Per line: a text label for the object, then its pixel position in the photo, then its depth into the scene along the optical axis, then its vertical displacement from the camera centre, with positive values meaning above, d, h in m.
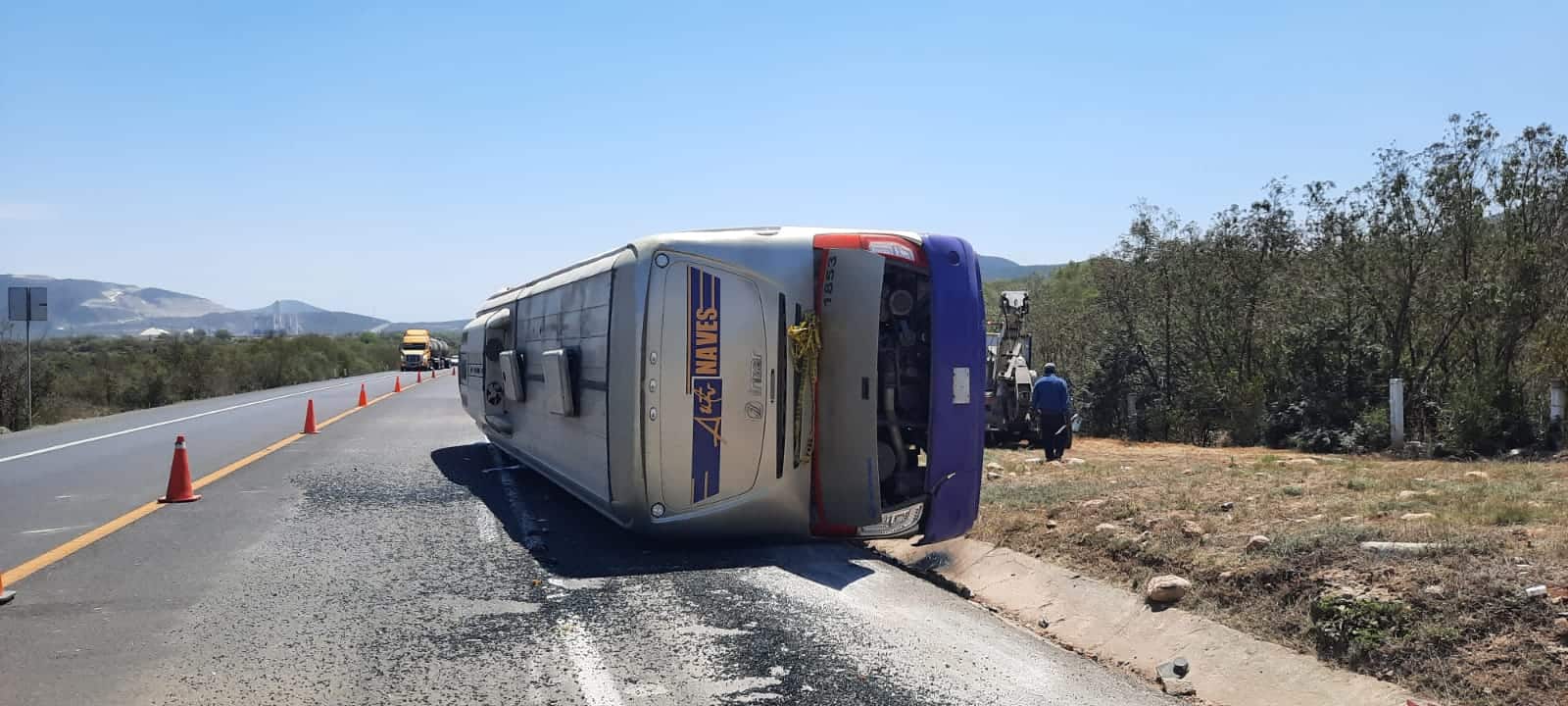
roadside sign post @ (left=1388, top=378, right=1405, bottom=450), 18.55 -0.72
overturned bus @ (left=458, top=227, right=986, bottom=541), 7.74 -0.12
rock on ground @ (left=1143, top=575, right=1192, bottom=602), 6.72 -1.36
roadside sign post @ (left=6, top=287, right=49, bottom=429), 25.67 +1.38
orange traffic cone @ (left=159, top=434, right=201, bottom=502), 10.72 -1.16
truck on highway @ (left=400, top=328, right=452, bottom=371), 64.81 +0.88
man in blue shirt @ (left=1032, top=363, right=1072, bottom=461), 16.20 -0.62
